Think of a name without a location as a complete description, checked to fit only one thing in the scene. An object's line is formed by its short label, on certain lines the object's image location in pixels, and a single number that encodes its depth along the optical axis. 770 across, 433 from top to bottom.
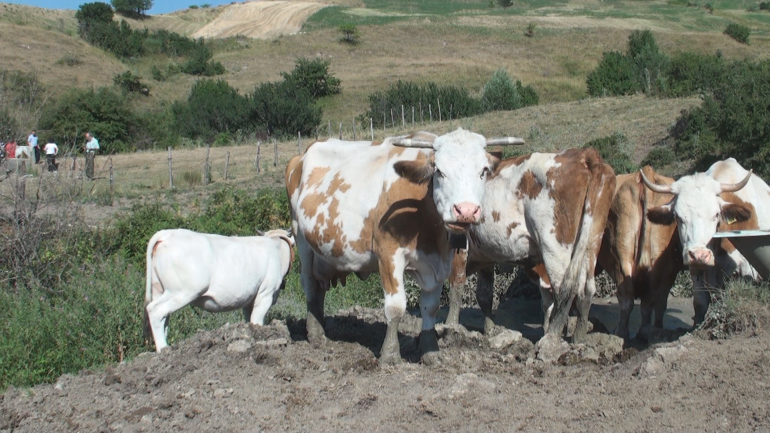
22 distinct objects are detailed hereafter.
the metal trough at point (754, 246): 7.32
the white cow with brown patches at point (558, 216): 8.20
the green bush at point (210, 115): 53.34
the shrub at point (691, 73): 43.41
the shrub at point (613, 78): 60.88
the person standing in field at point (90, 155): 27.70
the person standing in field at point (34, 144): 28.39
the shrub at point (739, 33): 82.81
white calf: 8.62
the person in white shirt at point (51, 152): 25.89
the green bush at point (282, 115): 51.69
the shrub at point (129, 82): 63.75
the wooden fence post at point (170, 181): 26.72
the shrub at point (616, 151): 20.91
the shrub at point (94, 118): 45.69
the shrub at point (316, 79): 65.50
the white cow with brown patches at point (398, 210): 6.61
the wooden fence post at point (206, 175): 27.45
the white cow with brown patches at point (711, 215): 7.95
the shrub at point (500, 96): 54.88
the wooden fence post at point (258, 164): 29.97
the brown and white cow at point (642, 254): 8.81
